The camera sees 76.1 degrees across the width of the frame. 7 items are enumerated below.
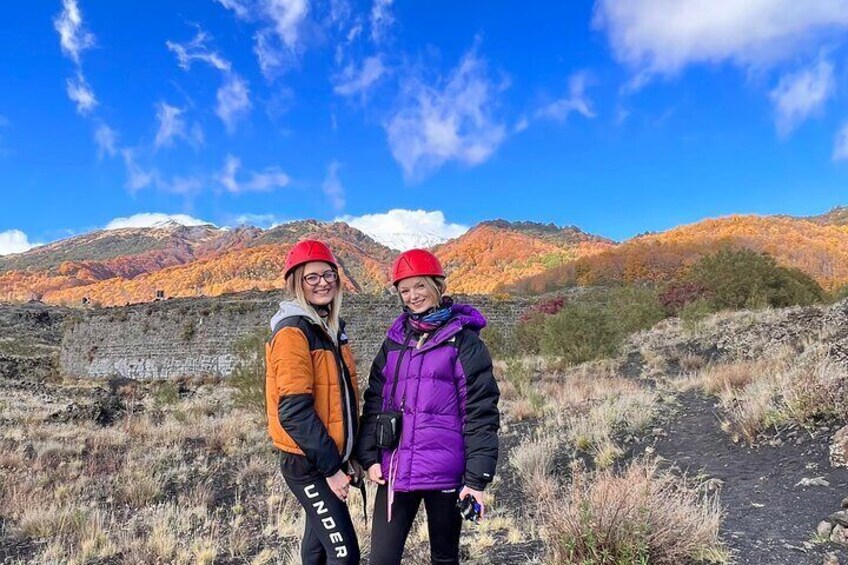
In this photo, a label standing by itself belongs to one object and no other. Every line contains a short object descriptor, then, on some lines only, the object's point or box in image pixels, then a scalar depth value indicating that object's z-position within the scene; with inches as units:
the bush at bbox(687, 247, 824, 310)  730.8
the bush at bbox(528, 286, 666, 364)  561.0
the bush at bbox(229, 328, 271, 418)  408.5
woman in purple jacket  85.0
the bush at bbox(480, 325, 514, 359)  726.9
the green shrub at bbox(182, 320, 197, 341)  958.8
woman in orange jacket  81.7
